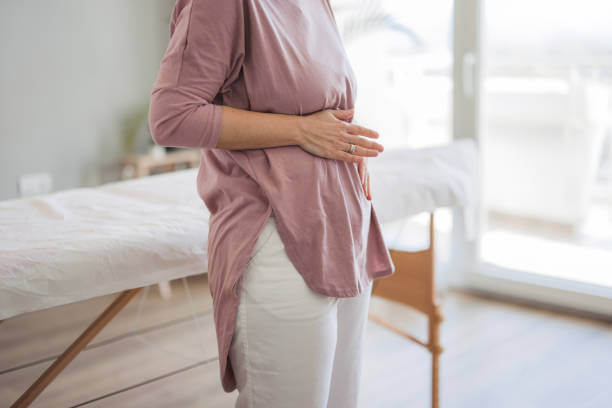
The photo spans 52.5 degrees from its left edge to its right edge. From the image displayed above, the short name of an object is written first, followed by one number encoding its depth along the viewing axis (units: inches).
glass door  92.0
